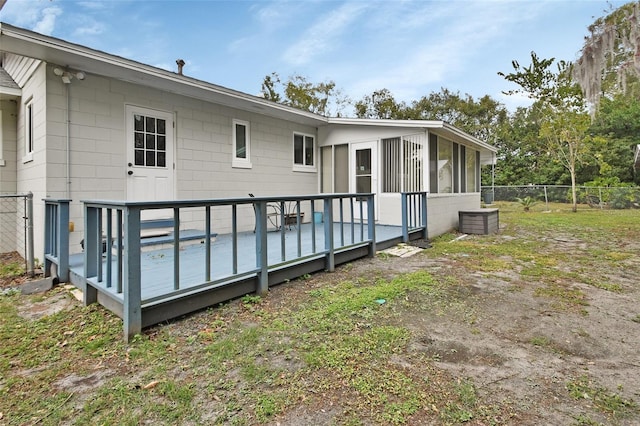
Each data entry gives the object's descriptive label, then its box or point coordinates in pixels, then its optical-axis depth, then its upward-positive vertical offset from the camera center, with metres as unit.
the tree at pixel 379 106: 22.17 +7.35
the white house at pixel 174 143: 4.49 +1.39
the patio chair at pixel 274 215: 7.05 -0.05
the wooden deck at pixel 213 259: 3.07 -0.59
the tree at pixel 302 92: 20.05 +7.65
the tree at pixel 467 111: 24.62 +7.68
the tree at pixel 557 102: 14.14 +5.02
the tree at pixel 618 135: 20.34 +4.91
